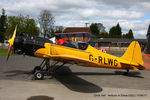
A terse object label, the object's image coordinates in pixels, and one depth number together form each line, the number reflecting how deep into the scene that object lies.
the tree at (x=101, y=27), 119.88
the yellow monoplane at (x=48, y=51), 7.73
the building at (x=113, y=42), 58.94
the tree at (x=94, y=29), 103.06
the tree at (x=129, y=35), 102.29
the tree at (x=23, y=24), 58.12
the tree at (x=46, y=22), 54.00
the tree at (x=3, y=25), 70.50
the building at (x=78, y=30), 62.23
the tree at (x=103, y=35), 92.56
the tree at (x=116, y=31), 99.12
